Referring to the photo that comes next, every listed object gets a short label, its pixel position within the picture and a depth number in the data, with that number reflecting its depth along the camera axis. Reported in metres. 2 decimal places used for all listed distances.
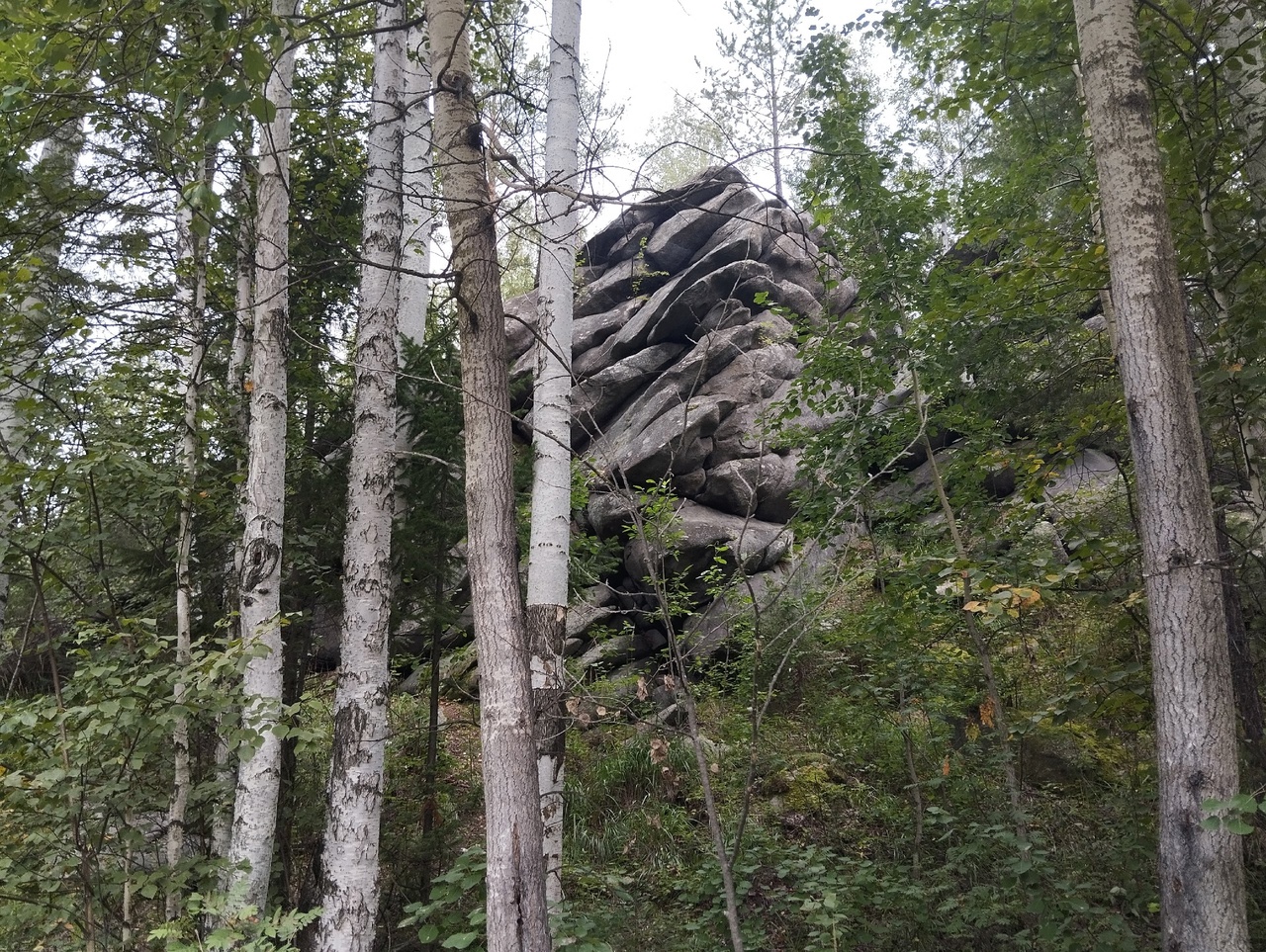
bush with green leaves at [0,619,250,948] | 4.01
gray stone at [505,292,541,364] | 15.95
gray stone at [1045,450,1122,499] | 10.71
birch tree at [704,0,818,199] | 20.50
